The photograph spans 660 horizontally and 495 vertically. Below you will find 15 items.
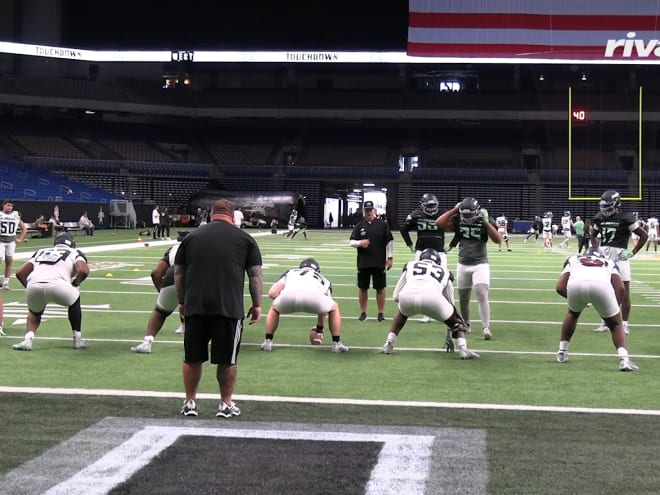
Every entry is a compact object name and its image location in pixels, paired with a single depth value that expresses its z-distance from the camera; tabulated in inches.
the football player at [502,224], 1254.3
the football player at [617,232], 383.2
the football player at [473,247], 370.9
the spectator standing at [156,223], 1350.8
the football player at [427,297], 307.3
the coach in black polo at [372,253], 441.4
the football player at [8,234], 586.2
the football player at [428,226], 418.3
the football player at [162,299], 325.7
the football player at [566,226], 1300.4
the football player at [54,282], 323.9
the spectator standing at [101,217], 1725.1
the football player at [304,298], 323.9
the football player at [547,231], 1238.7
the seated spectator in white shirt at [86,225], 1440.9
